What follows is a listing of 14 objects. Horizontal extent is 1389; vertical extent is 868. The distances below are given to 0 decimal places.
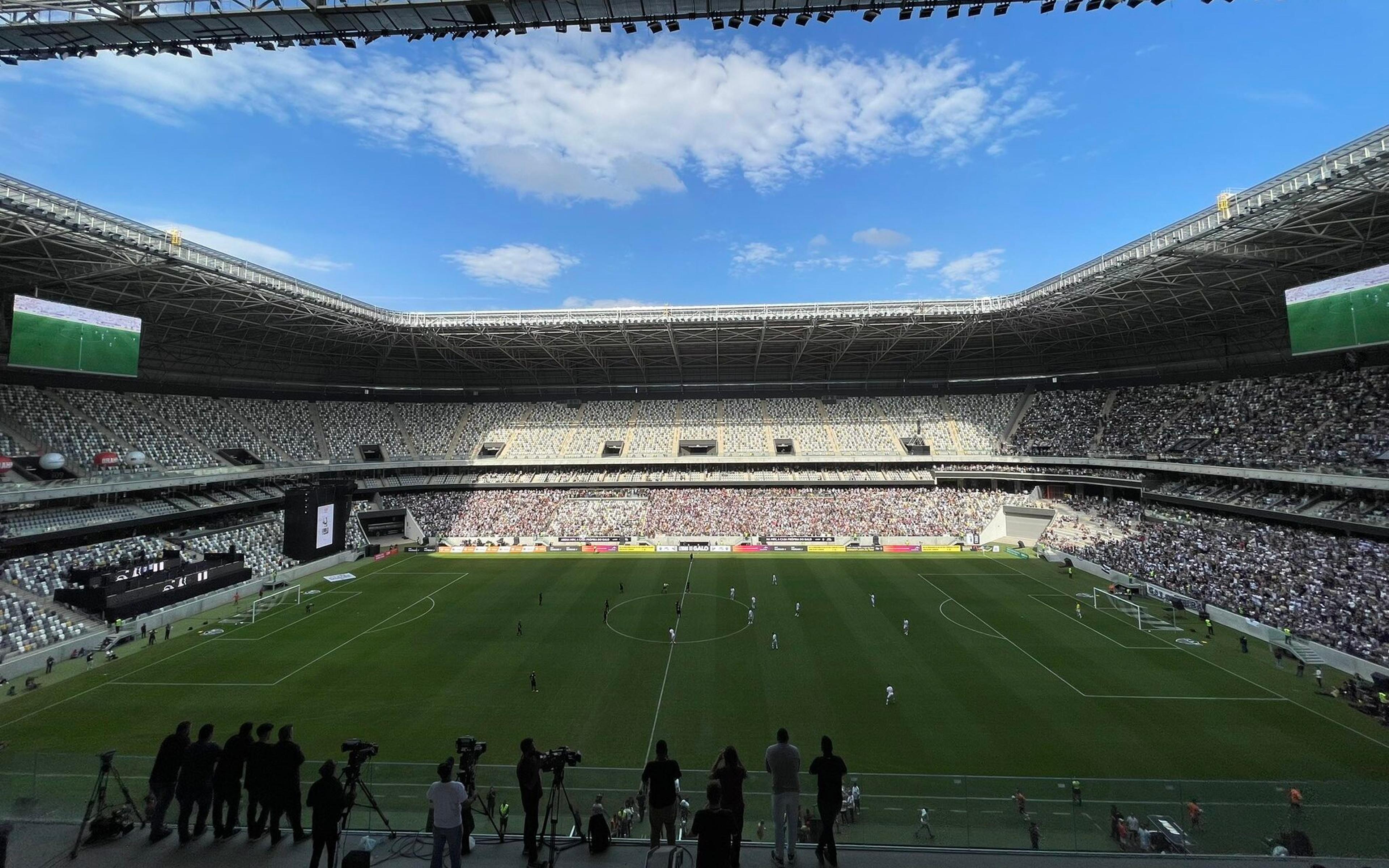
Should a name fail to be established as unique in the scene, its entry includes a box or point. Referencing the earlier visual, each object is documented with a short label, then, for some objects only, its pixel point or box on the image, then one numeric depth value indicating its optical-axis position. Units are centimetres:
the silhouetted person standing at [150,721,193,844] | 670
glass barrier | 764
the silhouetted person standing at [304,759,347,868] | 592
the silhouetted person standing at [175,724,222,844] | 663
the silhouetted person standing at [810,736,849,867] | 635
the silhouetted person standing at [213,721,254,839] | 662
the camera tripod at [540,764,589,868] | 632
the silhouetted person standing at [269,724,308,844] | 655
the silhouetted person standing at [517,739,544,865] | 633
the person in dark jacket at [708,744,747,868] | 654
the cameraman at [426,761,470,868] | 586
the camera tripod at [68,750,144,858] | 688
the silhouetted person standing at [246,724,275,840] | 656
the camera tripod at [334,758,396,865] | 694
